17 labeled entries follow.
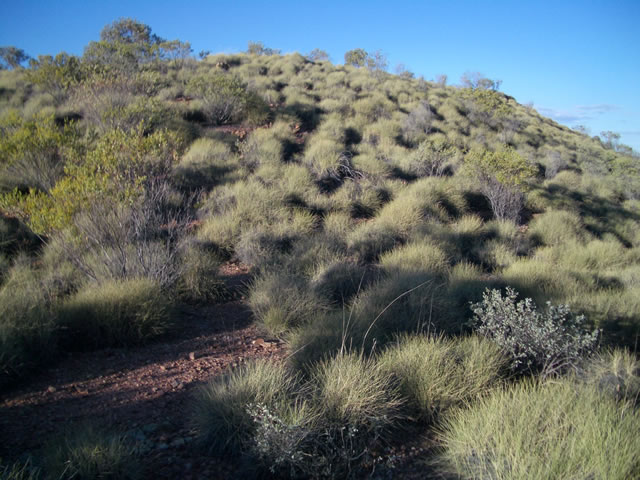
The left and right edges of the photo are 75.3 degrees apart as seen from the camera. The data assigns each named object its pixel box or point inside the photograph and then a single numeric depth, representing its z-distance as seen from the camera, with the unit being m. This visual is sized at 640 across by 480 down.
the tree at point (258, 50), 30.06
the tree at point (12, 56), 28.28
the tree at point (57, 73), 13.25
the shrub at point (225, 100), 15.30
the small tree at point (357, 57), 30.52
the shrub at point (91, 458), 2.61
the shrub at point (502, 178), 12.55
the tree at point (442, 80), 32.67
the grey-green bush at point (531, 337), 4.22
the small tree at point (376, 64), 29.89
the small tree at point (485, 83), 28.55
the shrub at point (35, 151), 7.97
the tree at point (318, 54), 32.97
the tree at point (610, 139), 30.81
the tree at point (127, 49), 15.78
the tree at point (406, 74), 32.39
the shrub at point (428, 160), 14.52
